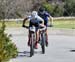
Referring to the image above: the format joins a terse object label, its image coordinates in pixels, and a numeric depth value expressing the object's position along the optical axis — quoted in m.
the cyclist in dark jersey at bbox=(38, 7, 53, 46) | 17.82
